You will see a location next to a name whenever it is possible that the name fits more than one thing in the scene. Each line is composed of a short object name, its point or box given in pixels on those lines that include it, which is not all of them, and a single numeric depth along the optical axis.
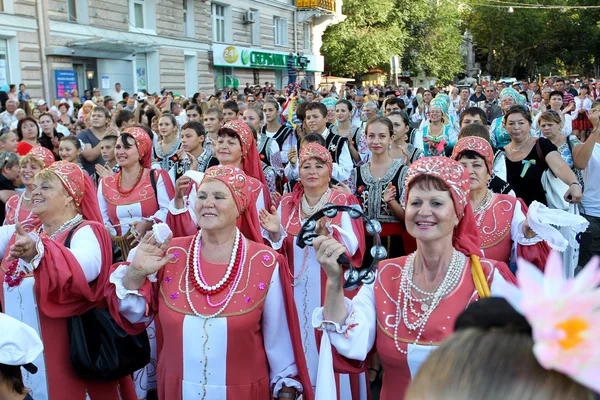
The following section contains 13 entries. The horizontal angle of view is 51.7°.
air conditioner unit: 31.95
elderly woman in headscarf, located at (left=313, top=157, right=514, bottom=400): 2.61
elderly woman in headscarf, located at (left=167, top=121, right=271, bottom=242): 4.38
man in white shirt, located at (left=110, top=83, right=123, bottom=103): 19.42
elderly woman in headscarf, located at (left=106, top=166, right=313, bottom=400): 3.12
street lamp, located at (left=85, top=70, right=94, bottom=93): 21.34
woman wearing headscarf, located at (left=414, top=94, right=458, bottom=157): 8.64
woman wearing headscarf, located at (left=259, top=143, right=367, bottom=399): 4.44
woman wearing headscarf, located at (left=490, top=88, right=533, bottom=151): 7.62
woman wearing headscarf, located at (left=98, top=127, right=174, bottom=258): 5.61
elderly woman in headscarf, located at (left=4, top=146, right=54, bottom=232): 4.68
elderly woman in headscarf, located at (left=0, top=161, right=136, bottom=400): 3.27
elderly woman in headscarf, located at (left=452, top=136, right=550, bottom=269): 3.96
